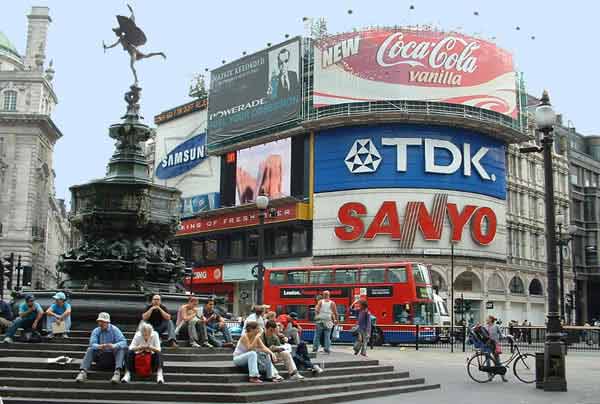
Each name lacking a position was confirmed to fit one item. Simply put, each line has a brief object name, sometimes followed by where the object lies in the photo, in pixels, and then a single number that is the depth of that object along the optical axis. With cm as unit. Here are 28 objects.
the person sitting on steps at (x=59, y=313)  1433
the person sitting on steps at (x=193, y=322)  1487
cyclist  1702
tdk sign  5244
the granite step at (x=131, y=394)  1174
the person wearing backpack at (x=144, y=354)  1235
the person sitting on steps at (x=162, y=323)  1415
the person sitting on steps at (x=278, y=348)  1386
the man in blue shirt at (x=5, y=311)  1652
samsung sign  6819
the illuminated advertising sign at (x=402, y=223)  5175
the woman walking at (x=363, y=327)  2188
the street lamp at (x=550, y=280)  1482
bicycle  1684
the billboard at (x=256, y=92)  5716
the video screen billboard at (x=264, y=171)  5778
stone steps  1180
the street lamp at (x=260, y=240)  2239
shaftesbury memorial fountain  1709
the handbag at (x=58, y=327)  1438
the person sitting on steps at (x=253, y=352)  1313
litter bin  1532
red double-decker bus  3503
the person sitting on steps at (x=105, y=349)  1230
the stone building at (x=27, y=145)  6044
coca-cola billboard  5247
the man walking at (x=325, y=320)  1988
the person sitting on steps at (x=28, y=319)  1445
